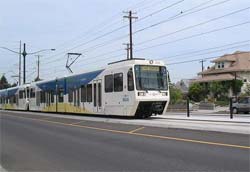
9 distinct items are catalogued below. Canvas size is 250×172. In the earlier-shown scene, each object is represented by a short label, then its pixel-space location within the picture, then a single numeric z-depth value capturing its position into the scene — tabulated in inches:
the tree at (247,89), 2117.4
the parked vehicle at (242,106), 1223.0
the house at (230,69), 2479.2
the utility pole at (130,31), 1474.7
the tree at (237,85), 2338.9
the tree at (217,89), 2452.9
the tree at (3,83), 4606.5
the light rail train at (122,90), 729.9
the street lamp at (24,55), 1909.0
